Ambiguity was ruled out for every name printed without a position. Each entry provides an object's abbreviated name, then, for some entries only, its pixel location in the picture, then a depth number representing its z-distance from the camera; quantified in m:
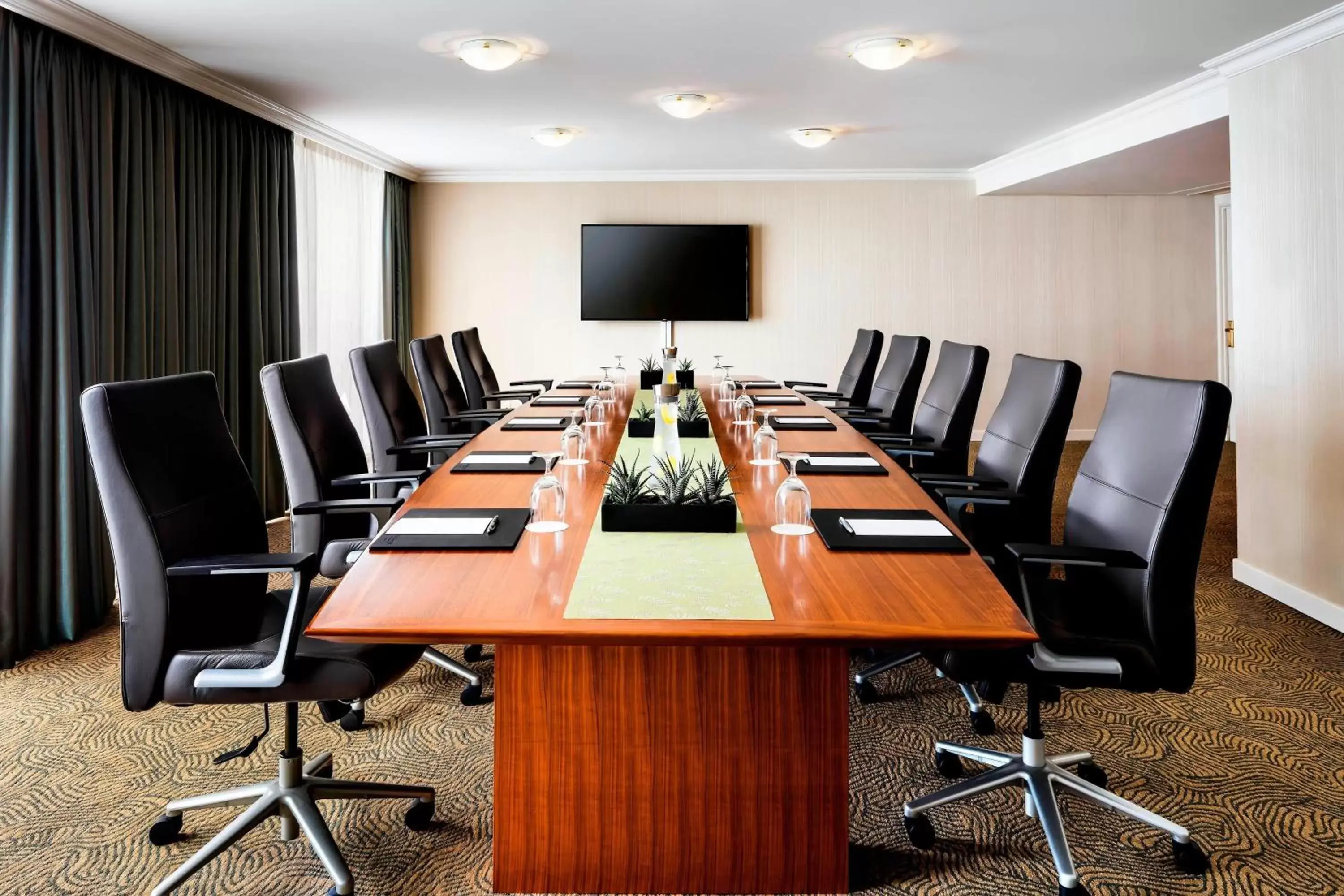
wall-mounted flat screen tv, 7.95
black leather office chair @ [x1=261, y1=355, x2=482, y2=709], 2.62
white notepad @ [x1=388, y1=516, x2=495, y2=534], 1.95
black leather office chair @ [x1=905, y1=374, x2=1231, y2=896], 1.85
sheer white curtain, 5.97
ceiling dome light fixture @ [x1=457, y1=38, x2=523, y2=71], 4.13
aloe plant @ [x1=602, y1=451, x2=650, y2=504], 2.00
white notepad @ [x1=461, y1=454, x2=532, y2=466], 2.81
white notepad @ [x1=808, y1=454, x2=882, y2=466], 2.76
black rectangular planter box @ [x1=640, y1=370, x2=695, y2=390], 5.49
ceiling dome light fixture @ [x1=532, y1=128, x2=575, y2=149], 6.00
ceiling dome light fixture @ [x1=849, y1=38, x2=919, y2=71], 4.17
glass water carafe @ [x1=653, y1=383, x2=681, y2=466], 3.04
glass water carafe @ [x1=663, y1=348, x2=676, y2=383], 4.11
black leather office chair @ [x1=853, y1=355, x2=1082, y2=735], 2.66
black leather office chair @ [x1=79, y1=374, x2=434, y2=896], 1.77
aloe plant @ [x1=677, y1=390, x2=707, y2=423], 3.49
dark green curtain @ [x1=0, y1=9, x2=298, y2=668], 3.28
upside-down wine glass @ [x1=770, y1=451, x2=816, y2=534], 1.97
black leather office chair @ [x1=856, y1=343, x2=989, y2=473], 3.56
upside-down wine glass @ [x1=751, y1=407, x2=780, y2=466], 2.77
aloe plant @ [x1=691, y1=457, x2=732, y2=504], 1.98
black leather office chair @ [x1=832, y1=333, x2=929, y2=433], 4.50
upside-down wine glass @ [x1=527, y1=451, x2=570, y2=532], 2.05
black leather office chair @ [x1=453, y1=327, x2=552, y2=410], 5.27
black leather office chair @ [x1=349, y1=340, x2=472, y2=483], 3.39
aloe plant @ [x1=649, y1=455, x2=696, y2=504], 2.01
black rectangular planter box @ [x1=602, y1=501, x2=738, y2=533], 1.94
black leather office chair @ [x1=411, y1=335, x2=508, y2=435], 4.40
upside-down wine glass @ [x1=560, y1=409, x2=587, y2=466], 2.70
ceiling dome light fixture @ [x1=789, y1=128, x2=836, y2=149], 6.05
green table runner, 1.46
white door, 8.03
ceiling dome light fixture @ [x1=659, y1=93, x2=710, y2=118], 5.08
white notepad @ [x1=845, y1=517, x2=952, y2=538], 1.94
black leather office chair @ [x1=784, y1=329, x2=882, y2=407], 5.46
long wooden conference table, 1.75
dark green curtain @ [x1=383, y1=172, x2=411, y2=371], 7.39
